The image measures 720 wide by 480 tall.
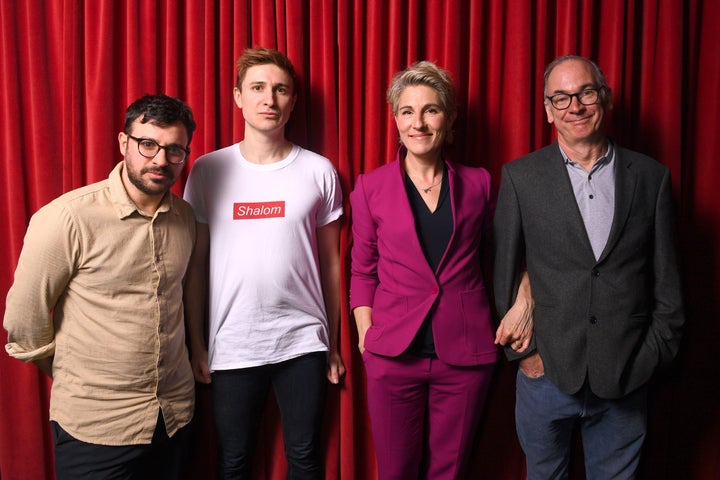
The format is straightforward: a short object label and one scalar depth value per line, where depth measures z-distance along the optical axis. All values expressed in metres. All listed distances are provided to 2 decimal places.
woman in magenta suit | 1.64
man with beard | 1.44
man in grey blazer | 1.51
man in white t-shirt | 1.76
